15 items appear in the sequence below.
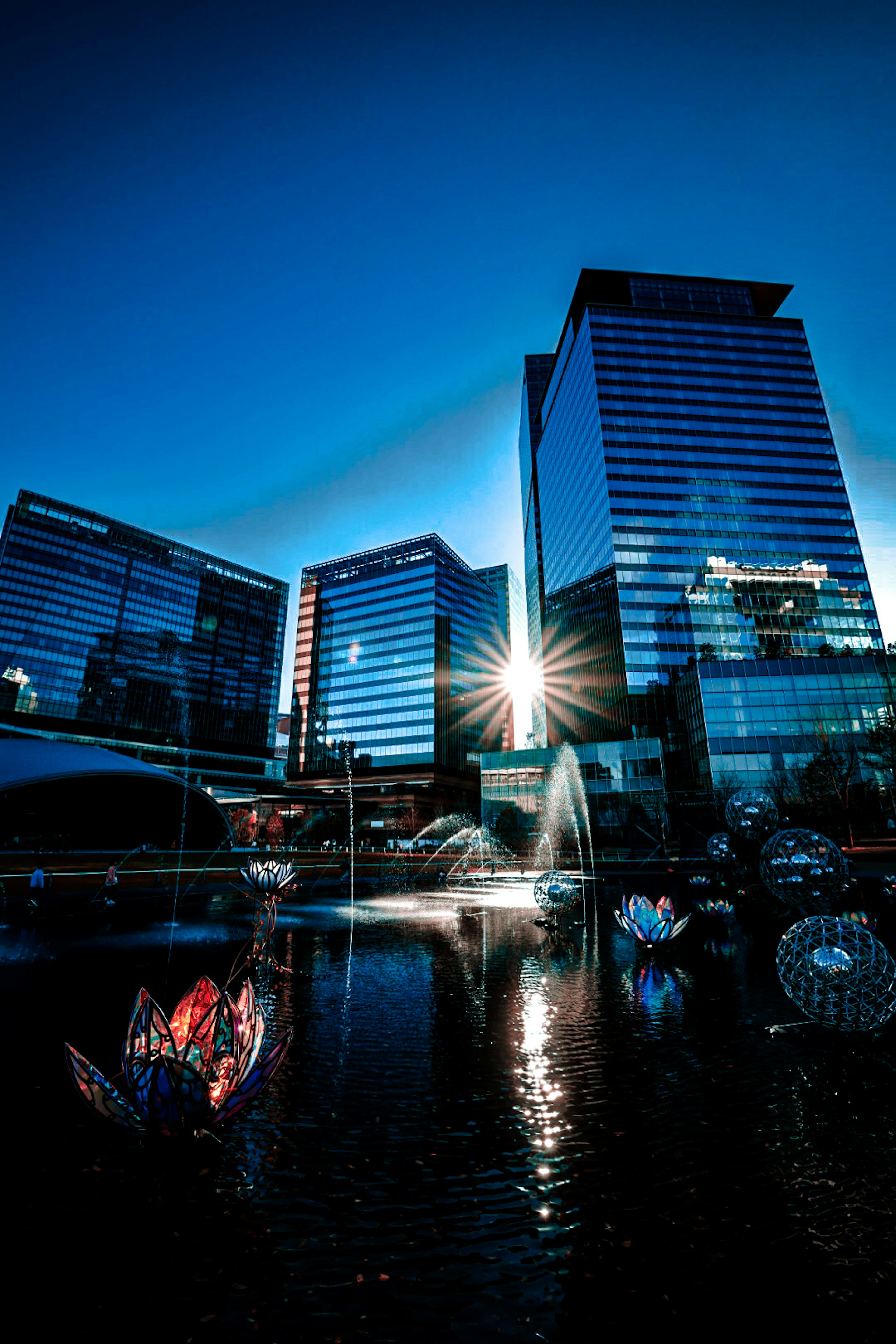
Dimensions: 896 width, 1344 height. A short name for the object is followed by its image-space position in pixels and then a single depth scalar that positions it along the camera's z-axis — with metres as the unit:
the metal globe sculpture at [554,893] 20.14
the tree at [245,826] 80.88
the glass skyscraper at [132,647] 114.94
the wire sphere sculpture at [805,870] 16.34
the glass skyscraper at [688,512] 85.31
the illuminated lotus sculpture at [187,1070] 5.24
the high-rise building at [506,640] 157.25
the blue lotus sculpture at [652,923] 15.83
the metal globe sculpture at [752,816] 24.52
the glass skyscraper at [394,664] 120.06
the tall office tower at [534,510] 150.38
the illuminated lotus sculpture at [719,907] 21.64
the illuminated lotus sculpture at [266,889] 15.02
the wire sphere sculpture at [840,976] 8.45
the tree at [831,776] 52.50
